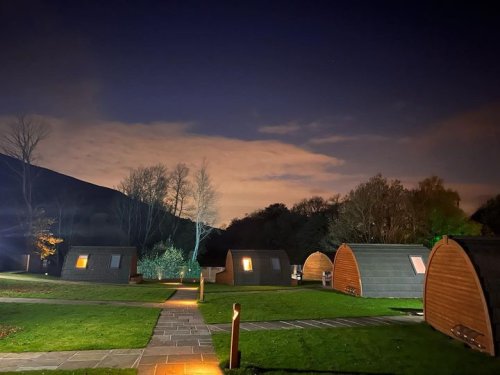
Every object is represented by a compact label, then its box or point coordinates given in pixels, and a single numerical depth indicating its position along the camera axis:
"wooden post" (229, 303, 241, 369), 7.31
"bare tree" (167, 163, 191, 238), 48.88
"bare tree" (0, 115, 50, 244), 36.78
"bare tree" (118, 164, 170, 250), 50.16
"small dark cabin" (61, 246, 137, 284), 29.75
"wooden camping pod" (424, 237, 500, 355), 8.94
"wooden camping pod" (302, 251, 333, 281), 37.41
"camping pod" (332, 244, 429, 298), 21.45
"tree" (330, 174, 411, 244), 39.75
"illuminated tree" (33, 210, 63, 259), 35.81
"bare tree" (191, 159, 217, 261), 44.75
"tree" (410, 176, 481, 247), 37.97
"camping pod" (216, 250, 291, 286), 31.16
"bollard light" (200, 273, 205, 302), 18.75
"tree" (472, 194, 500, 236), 48.12
